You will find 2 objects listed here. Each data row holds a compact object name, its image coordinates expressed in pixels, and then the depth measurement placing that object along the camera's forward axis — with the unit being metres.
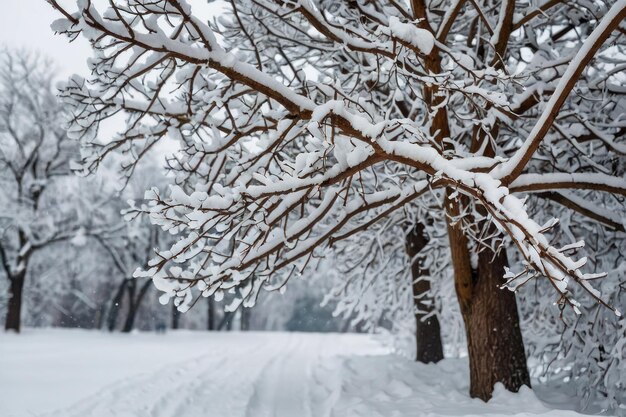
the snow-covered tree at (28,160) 18.48
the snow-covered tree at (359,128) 3.27
